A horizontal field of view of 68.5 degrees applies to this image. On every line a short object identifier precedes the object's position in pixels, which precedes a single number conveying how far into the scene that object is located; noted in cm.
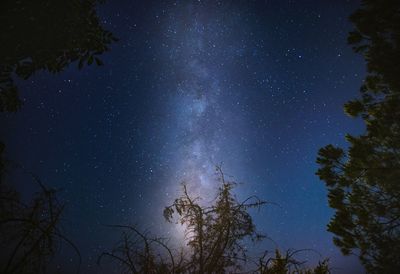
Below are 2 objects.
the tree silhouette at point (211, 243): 363
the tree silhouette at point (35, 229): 292
